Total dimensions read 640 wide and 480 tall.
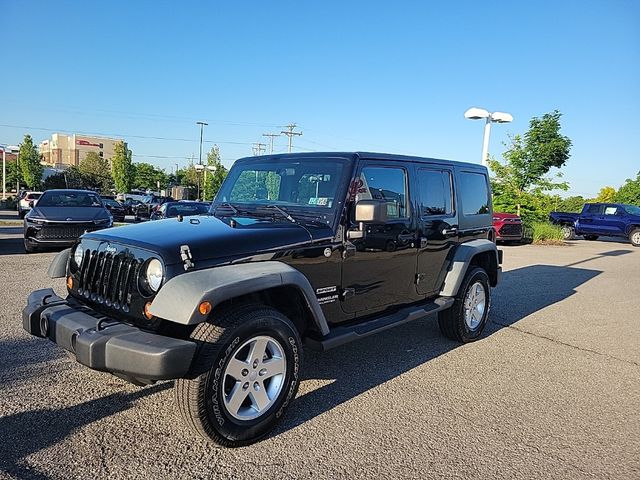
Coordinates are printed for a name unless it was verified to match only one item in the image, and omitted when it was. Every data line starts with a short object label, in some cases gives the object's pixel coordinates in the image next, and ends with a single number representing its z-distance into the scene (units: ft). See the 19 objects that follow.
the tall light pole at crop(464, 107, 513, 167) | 61.21
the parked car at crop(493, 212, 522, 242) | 57.57
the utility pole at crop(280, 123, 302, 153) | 180.24
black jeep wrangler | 9.20
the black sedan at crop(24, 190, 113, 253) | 35.24
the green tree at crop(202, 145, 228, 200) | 154.03
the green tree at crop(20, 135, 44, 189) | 163.22
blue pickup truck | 70.44
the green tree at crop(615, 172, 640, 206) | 136.05
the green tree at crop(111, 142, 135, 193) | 194.90
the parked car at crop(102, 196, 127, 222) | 85.56
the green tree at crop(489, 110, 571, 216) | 71.81
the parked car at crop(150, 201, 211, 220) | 49.16
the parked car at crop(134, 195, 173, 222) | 85.12
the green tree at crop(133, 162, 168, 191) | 238.07
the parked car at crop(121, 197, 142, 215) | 110.45
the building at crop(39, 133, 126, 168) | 373.61
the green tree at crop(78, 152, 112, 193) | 206.47
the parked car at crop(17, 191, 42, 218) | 85.15
